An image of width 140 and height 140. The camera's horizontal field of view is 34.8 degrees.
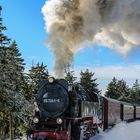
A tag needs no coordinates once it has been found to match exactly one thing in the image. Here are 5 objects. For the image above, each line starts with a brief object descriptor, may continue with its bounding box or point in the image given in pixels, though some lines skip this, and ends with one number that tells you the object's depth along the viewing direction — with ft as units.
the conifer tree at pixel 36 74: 93.12
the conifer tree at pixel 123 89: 213.97
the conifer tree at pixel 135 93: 227.00
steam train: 36.68
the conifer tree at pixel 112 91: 206.62
